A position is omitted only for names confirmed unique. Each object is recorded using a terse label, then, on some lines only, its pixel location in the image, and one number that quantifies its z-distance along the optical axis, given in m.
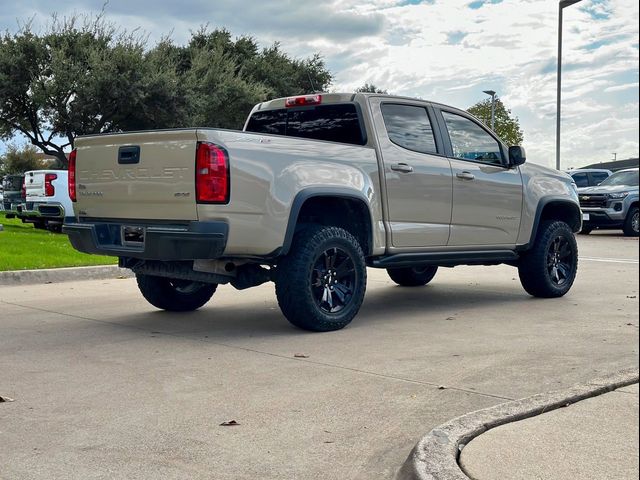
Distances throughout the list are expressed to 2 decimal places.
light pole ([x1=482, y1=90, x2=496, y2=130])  43.38
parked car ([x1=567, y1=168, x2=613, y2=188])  26.64
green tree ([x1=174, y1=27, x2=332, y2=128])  37.53
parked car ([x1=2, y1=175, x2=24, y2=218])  24.70
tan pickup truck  6.70
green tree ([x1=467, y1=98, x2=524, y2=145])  54.94
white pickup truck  21.59
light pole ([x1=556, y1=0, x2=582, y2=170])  27.18
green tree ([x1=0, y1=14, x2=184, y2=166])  32.47
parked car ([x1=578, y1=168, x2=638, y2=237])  21.81
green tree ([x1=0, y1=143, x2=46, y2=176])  72.19
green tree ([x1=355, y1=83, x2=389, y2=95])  50.91
